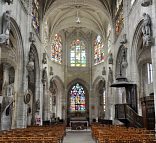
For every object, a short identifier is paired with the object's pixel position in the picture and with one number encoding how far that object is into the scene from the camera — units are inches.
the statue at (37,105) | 673.7
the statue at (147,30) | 380.0
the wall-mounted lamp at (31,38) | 554.8
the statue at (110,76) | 781.5
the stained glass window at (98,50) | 998.6
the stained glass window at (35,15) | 652.0
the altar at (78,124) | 804.8
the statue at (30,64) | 525.0
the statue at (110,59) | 749.0
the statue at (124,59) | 549.6
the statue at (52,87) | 990.3
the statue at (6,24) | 371.4
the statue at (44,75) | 729.3
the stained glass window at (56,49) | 989.0
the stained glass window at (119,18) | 656.1
